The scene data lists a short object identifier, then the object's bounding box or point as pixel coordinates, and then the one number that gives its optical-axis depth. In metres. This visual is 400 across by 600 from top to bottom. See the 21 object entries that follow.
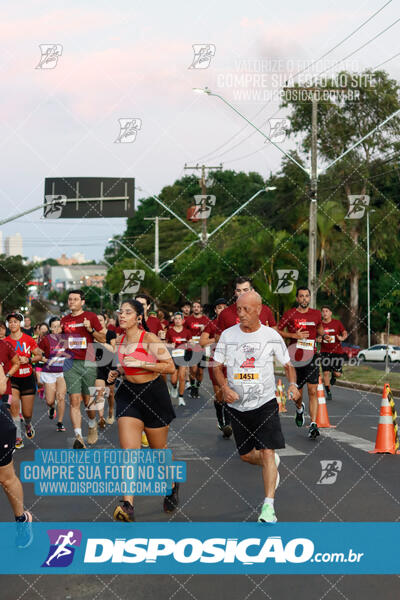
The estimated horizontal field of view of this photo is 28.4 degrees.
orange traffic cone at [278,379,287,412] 14.80
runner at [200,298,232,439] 10.17
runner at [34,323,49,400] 14.39
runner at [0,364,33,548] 5.54
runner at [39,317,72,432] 12.57
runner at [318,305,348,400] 16.56
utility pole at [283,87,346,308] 24.53
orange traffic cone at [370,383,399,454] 9.55
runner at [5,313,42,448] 10.60
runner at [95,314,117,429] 11.79
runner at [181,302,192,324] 19.27
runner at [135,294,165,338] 10.85
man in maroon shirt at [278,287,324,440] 11.05
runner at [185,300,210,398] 17.23
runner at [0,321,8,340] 9.54
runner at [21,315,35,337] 19.89
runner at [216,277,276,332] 9.27
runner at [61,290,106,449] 10.20
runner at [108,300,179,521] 6.74
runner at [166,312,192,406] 16.20
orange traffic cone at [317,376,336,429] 12.21
